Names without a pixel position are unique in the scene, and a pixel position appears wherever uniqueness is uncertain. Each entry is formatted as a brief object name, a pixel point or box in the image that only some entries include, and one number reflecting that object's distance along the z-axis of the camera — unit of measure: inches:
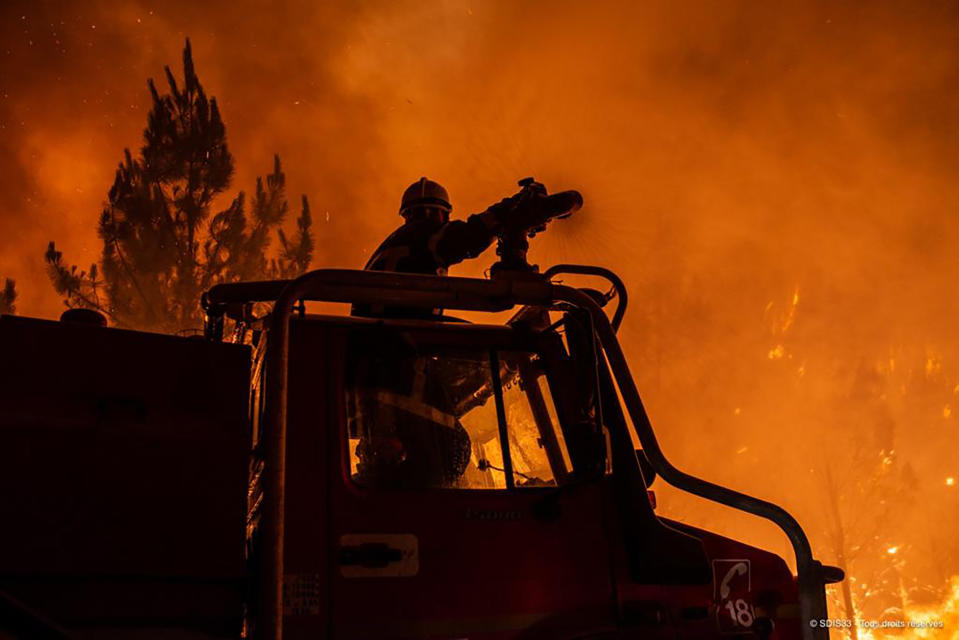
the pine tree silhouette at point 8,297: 458.6
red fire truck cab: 92.7
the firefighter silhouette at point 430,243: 137.8
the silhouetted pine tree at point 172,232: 440.8
